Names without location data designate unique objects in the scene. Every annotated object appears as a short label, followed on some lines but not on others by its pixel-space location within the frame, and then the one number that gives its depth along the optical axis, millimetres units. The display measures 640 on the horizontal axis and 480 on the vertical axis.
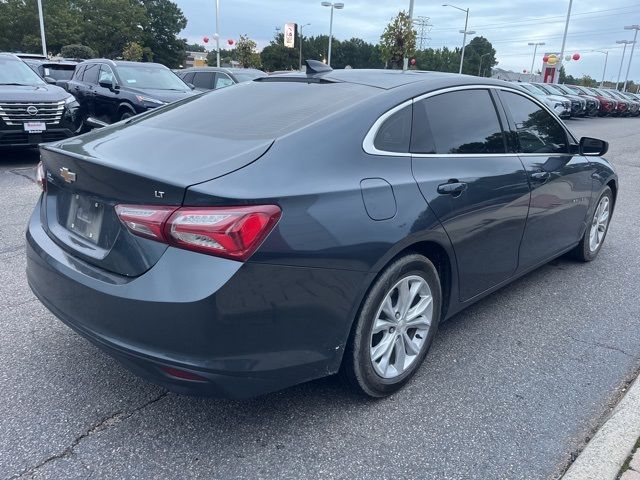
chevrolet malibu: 2117
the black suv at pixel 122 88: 9844
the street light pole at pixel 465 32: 52812
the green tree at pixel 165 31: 76500
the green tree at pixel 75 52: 37812
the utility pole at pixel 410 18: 22142
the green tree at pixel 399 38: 22328
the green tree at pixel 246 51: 29172
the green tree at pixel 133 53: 38750
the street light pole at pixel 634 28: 60003
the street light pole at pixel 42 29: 32969
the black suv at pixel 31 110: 8000
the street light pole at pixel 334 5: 43406
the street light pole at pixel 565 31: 43306
